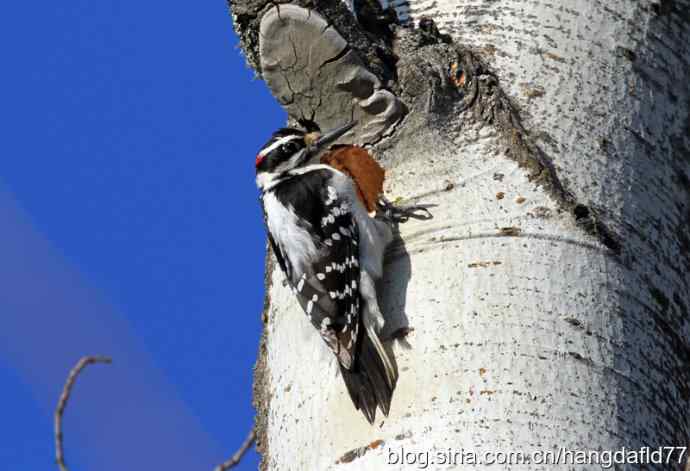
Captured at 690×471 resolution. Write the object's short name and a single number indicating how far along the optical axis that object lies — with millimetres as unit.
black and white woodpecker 5750
